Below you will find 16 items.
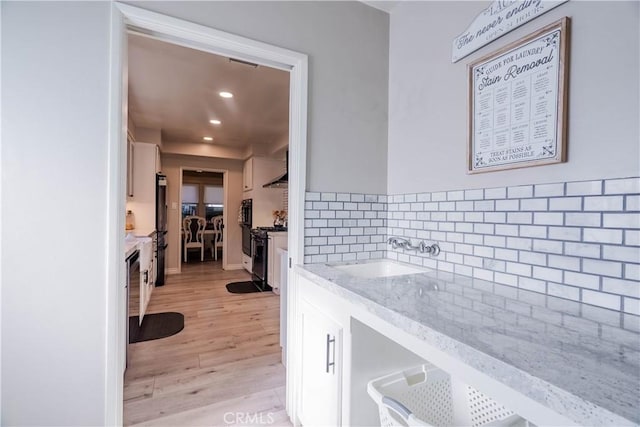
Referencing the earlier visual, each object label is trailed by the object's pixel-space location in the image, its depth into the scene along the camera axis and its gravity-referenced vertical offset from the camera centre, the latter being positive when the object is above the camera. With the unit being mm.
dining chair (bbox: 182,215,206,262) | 6397 -577
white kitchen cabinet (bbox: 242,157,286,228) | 5016 +346
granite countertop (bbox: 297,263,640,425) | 455 -292
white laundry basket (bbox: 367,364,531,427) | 1006 -707
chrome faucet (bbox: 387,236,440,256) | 1457 -193
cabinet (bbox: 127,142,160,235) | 3943 +274
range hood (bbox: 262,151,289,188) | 3916 +408
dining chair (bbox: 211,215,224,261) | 6773 -624
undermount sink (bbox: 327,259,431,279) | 1590 -343
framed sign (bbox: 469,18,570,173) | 977 +434
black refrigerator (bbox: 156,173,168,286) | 4185 -263
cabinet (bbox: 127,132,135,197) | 3521 +561
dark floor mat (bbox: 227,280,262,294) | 4007 -1187
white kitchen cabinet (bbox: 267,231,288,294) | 3920 -660
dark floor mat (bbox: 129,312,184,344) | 2375 -1175
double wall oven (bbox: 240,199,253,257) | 5040 -275
